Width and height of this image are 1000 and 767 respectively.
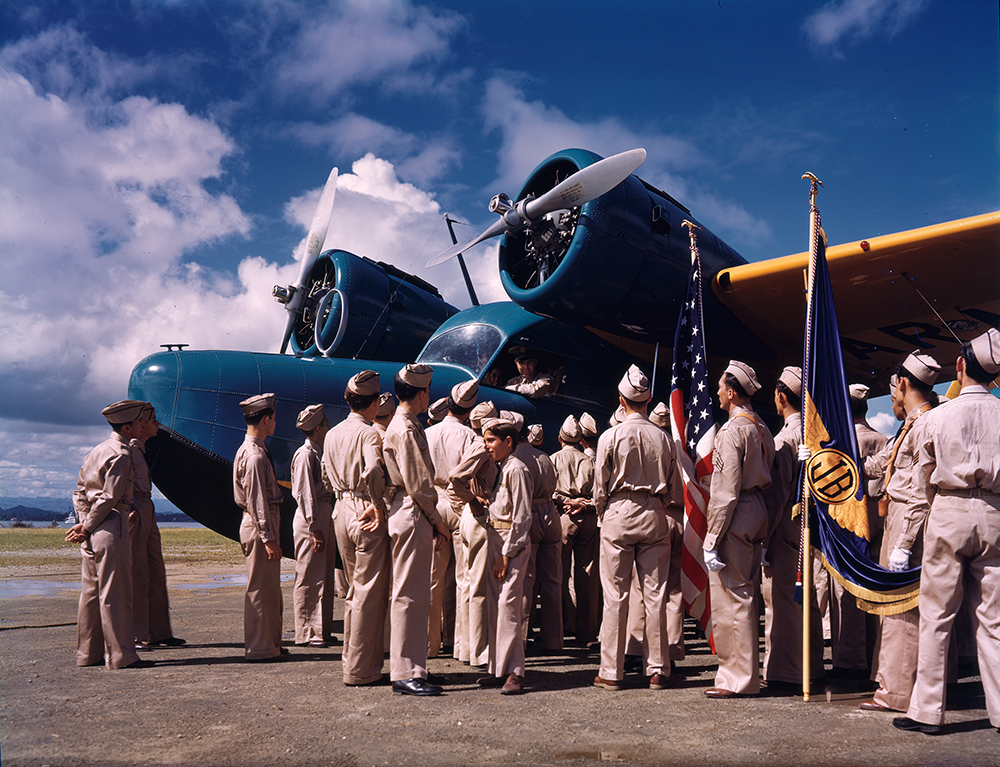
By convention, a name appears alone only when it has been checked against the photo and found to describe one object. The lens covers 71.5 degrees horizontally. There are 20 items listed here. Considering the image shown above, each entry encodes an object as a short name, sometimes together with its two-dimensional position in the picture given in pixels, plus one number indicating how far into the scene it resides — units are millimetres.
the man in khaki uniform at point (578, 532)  6438
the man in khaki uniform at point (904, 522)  3816
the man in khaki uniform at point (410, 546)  4191
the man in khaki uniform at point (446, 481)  5355
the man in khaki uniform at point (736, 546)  4184
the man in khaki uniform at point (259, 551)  5090
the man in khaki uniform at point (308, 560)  5926
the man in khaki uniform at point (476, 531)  4754
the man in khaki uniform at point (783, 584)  4477
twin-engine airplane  7770
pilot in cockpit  9820
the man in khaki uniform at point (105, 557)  4789
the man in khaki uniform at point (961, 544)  3385
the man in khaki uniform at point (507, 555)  4348
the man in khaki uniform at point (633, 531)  4406
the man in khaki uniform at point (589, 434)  7223
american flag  5195
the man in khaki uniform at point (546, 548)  5652
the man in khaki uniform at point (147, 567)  5609
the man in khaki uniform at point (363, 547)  4383
